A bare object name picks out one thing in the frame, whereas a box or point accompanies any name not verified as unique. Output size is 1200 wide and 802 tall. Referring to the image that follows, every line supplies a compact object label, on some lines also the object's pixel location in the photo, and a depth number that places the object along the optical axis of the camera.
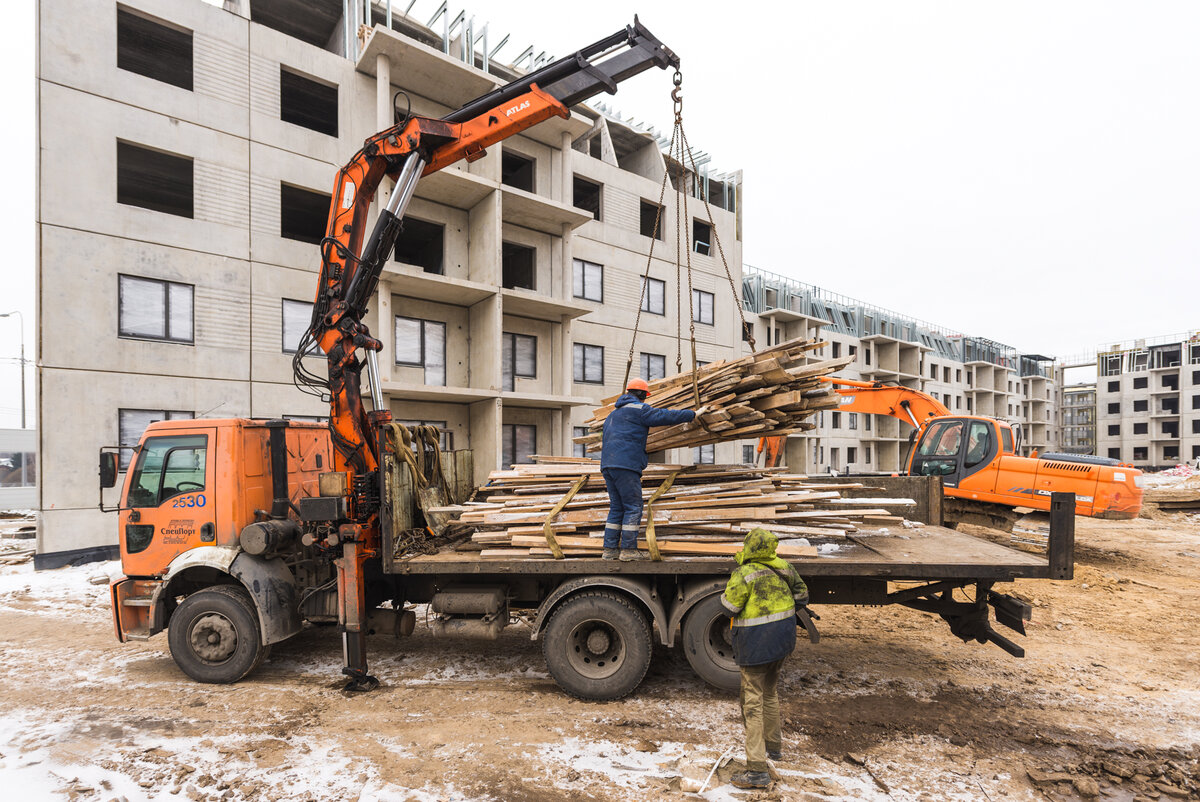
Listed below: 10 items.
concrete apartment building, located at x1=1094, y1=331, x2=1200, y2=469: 64.19
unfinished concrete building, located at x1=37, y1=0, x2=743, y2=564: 12.92
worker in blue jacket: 6.09
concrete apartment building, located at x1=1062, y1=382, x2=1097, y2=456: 87.06
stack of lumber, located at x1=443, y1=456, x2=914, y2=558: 6.29
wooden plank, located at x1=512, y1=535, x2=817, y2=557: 5.87
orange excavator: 11.91
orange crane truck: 5.96
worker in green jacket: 4.63
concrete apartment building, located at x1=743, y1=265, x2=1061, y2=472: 39.41
